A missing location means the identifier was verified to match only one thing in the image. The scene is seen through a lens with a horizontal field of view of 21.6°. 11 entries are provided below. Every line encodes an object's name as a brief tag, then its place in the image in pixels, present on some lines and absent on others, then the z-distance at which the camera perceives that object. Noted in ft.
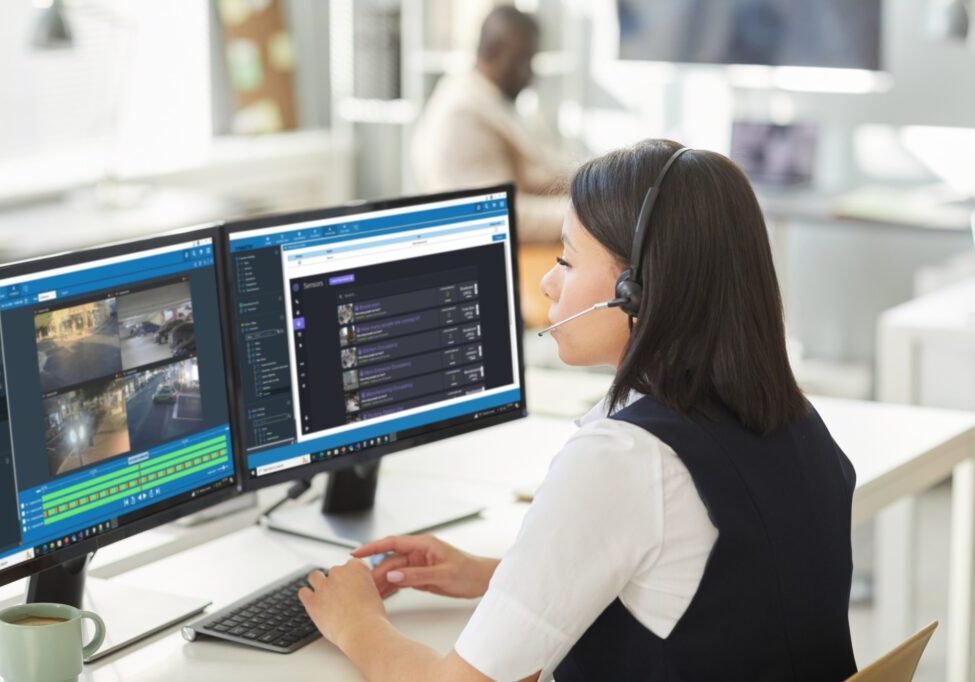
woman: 8.45
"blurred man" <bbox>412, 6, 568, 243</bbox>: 19.98
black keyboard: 9.30
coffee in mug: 8.63
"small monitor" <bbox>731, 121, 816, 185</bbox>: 22.01
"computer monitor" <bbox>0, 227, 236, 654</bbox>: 8.98
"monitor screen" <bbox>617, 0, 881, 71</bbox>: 21.03
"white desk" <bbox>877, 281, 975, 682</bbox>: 12.43
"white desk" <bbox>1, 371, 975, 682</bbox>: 9.19
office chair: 8.36
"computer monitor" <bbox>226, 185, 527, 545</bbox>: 9.87
